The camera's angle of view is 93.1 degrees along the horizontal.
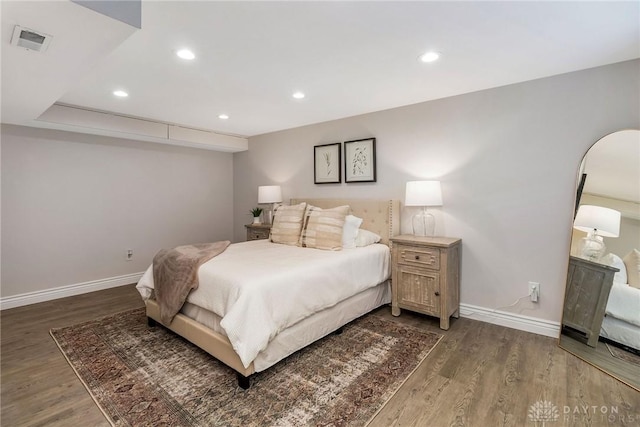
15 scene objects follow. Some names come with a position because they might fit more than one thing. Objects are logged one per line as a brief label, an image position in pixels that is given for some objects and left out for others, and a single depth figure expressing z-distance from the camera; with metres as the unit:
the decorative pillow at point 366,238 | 3.30
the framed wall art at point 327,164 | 4.03
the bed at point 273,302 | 1.93
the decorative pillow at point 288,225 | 3.54
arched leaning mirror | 2.10
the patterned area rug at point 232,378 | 1.72
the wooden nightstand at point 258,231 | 4.48
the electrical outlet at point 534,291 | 2.70
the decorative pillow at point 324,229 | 3.19
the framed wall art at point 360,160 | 3.70
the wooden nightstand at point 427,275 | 2.81
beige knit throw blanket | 2.42
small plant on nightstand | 4.82
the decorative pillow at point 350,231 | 3.26
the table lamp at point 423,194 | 2.99
